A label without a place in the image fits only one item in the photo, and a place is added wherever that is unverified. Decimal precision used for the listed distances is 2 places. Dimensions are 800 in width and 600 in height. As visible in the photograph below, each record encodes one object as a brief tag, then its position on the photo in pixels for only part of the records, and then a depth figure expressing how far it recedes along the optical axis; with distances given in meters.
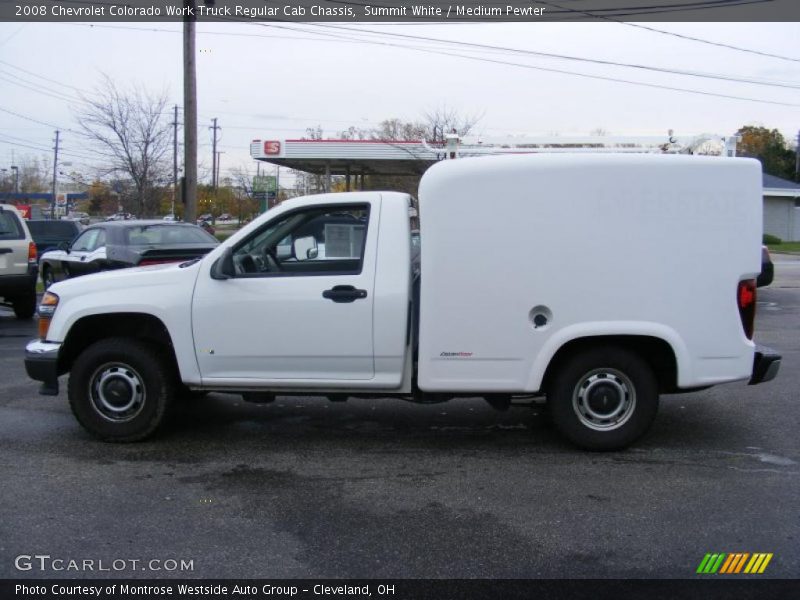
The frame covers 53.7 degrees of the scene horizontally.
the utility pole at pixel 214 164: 63.34
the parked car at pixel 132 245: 11.49
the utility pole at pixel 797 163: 53.78
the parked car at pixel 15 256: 12.62
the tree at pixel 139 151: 29.59
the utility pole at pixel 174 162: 40.15
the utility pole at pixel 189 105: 17.53
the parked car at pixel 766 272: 13.69
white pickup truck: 5.45
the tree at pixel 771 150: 57.31
